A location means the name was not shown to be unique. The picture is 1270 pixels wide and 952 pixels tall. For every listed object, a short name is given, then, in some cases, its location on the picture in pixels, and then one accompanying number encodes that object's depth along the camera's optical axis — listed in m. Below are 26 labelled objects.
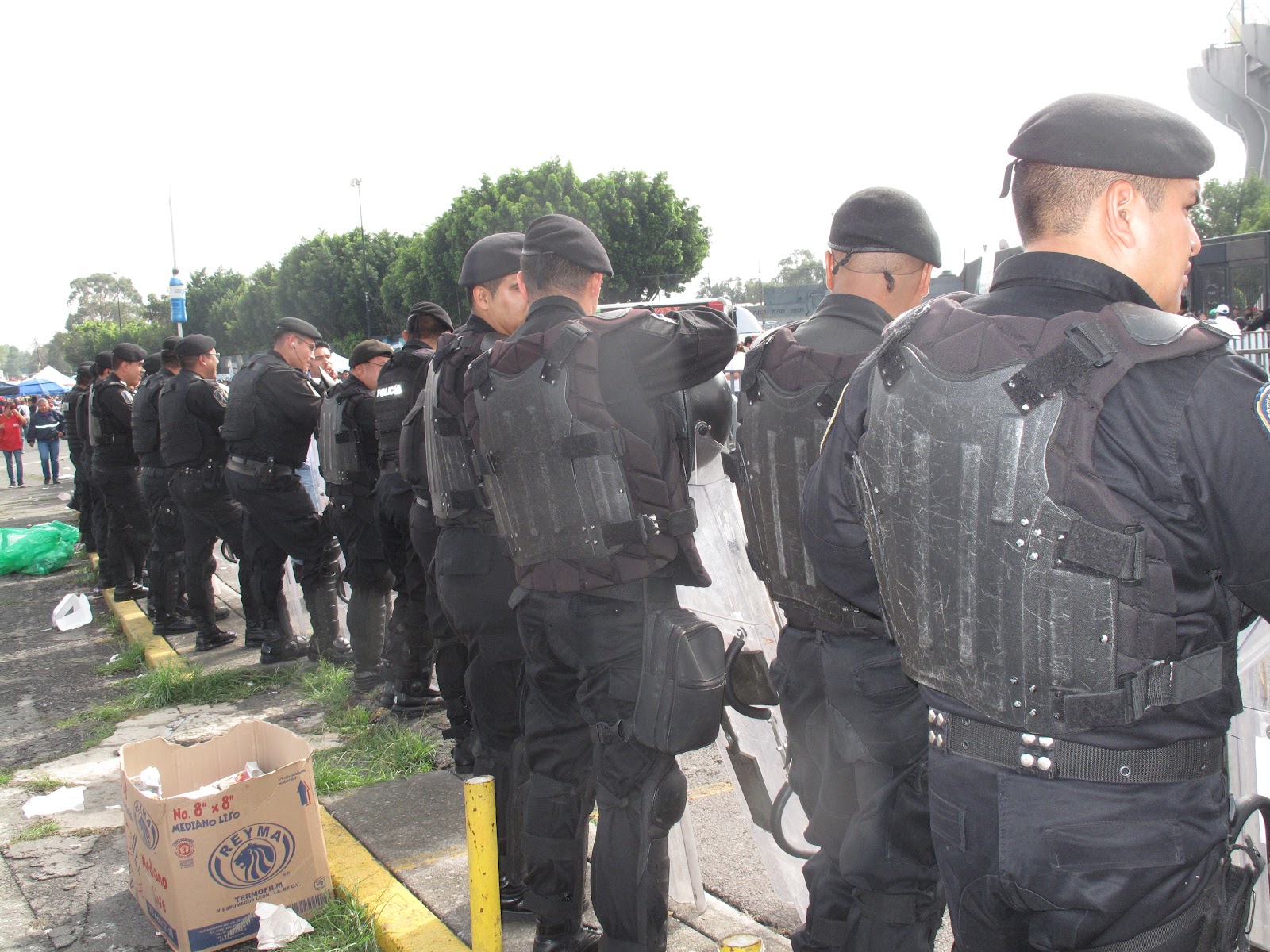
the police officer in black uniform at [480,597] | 3.52
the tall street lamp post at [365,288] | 52.44
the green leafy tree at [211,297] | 79.50
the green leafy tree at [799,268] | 96.75
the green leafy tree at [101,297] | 133.50
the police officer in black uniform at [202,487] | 7.17
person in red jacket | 22.08
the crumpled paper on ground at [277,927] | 3.34
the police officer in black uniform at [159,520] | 7.80
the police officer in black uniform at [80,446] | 11.40
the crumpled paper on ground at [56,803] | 4.60
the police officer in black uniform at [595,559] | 2.82
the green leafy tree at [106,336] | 84.44
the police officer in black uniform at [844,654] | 2.35
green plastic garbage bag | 11.17
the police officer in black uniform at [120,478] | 8.92
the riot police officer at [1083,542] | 1.53
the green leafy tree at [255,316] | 68.81
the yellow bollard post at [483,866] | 2.81
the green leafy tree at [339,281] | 58.81
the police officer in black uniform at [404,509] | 5.25
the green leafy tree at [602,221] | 43.97
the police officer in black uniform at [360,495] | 5.91
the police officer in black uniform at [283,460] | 6.57
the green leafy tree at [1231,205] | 43.56
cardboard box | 3.25
